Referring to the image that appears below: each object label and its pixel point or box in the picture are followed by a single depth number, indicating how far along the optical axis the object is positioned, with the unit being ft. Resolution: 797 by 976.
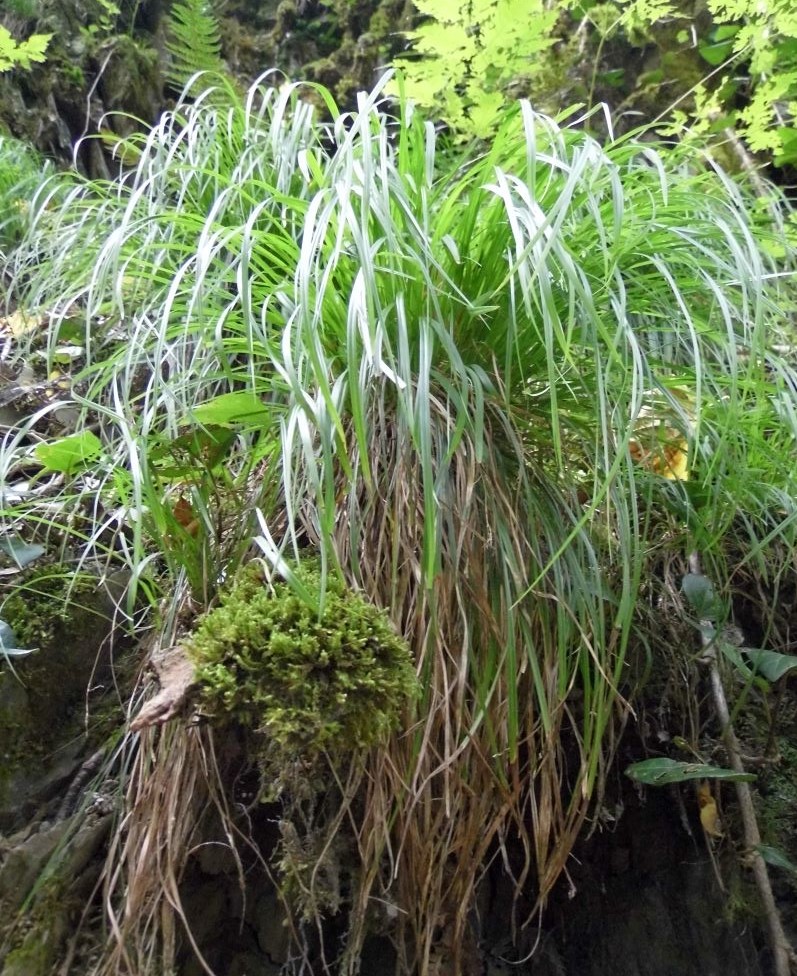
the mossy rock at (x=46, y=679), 3.42
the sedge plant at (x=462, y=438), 2.85
